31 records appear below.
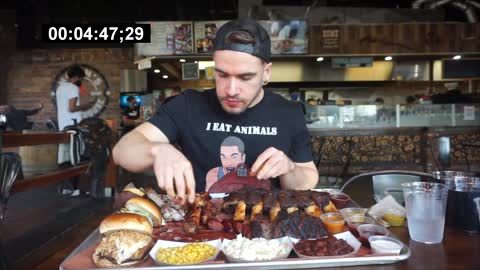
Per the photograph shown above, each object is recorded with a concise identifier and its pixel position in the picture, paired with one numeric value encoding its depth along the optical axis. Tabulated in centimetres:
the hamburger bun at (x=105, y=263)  96
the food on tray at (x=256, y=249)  97
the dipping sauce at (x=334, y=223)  117
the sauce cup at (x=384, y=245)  99
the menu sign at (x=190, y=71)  754
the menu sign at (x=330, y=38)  737
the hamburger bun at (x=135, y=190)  142
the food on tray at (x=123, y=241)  98
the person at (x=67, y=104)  605
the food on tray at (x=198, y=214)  121
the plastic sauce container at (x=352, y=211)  127
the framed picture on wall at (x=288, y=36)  721
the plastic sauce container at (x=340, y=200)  149
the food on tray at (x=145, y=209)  125
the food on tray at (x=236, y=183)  161
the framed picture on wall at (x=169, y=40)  709
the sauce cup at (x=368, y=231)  110
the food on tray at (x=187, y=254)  98
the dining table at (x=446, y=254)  95
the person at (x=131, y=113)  777
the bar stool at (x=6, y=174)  171
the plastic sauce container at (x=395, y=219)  128
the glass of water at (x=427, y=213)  111
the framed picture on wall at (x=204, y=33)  712
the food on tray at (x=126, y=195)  135
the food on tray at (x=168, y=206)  131
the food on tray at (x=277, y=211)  111
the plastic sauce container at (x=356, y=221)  119
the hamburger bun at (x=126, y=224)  110
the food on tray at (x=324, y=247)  99
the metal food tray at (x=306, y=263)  94
